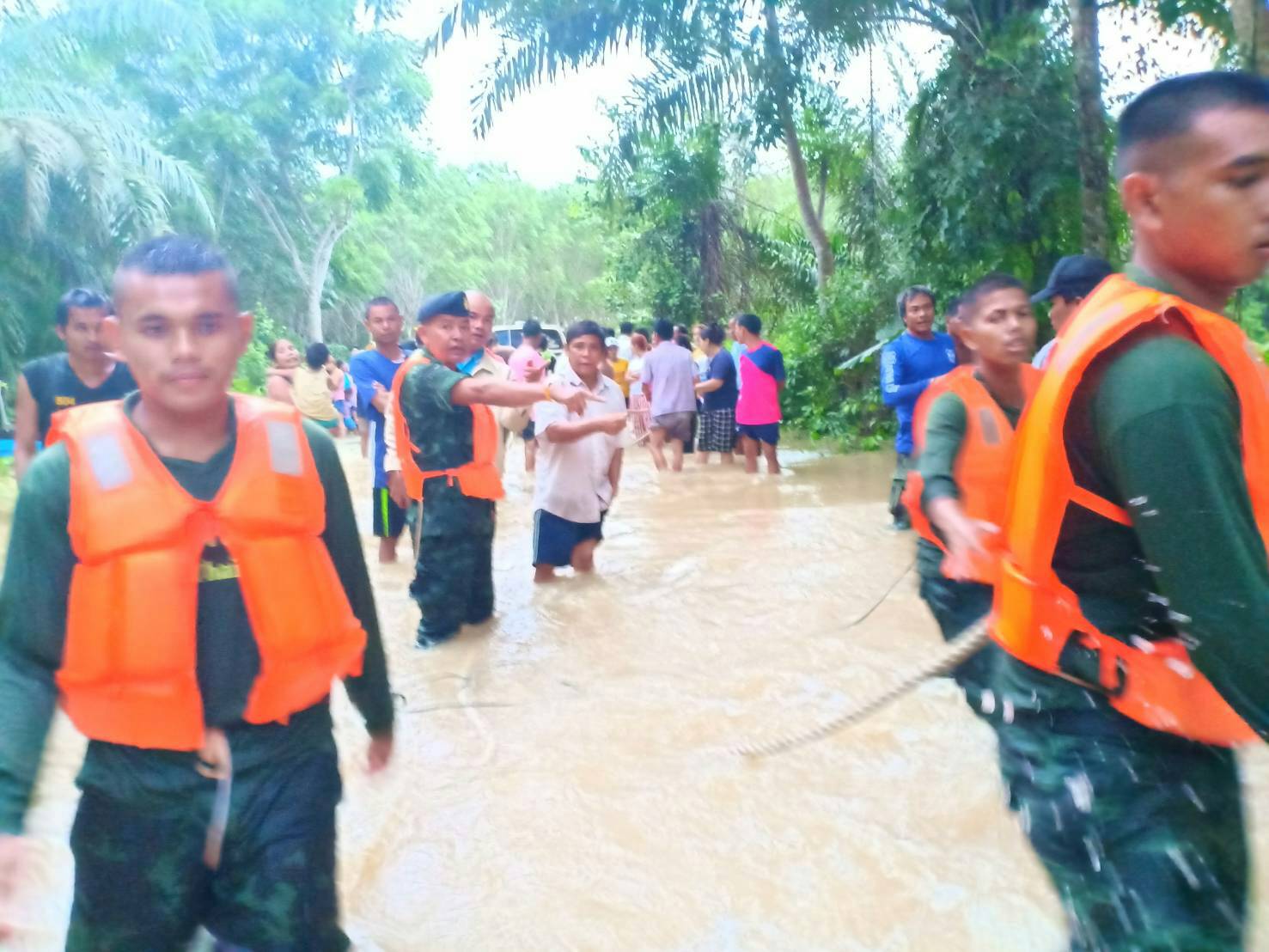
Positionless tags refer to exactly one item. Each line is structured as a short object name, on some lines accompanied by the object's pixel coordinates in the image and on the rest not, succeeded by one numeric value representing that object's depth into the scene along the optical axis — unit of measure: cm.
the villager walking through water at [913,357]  681
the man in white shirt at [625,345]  1650
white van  2391
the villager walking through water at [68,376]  511
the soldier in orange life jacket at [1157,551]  144
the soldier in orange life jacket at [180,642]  187
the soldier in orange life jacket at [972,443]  308
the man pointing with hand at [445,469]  551
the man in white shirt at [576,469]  664
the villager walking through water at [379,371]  725
